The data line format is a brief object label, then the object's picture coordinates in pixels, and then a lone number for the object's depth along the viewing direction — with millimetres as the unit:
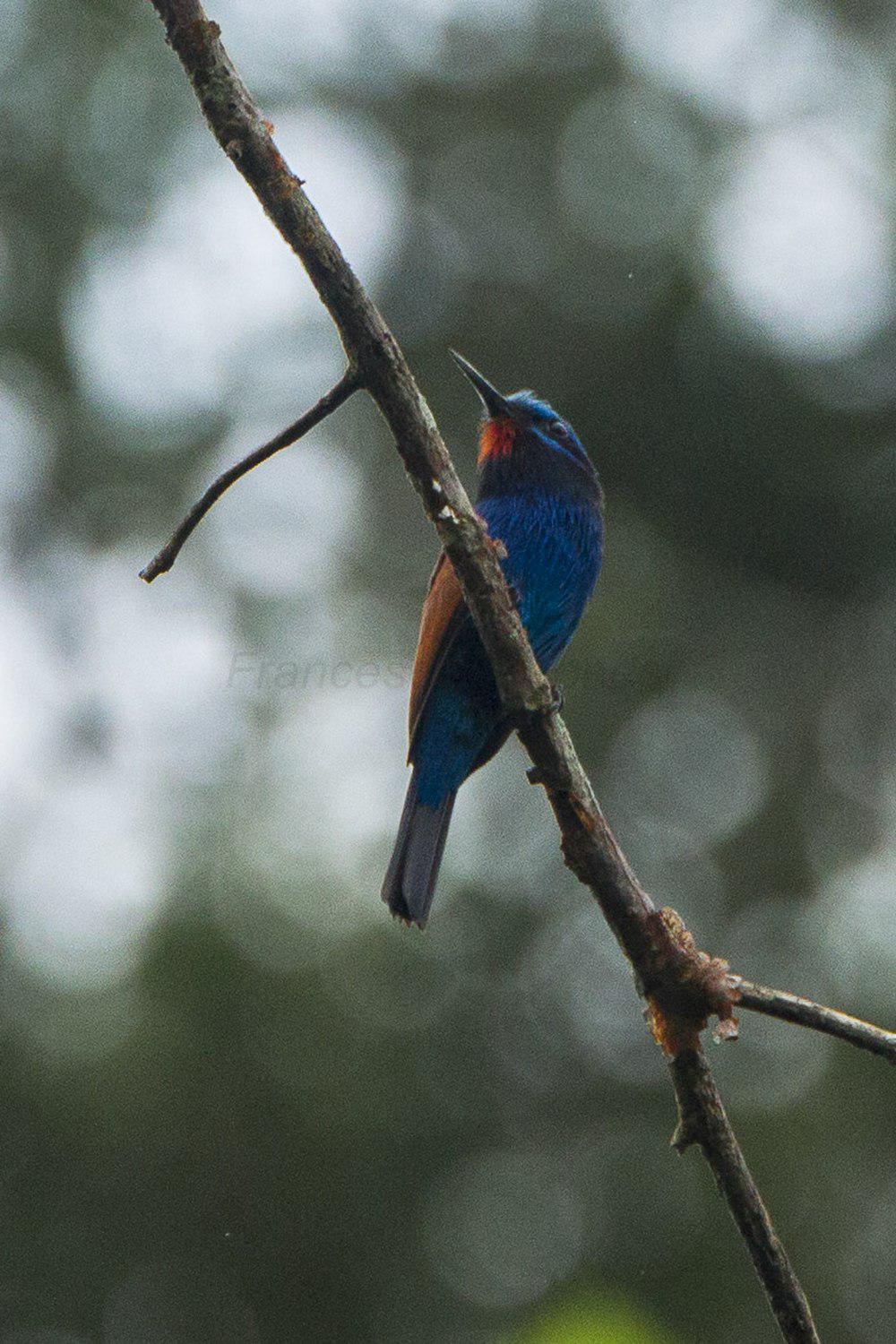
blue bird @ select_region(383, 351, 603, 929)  9180
